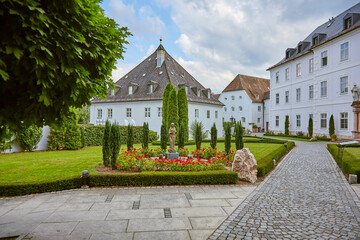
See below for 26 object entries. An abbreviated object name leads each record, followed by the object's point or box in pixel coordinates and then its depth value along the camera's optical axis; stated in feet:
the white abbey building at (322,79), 74.95
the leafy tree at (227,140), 42.03
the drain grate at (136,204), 19.27
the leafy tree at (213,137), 49.37
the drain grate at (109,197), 21.13
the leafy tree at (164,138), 50.19
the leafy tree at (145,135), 48.11
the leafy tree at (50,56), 9.24
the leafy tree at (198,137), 50.31
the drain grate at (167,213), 17.30
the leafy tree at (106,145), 32.17
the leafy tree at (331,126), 79.46
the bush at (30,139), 51.11
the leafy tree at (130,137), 43.10
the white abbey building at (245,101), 157.58
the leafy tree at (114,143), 31.71
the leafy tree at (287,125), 105.40
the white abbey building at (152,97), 102.01
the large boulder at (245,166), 29.07
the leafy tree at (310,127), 91.18
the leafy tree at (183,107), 89.71
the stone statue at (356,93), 71.46
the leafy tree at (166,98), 87.97
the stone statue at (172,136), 40.11
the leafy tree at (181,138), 49.37
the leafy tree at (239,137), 40.37
